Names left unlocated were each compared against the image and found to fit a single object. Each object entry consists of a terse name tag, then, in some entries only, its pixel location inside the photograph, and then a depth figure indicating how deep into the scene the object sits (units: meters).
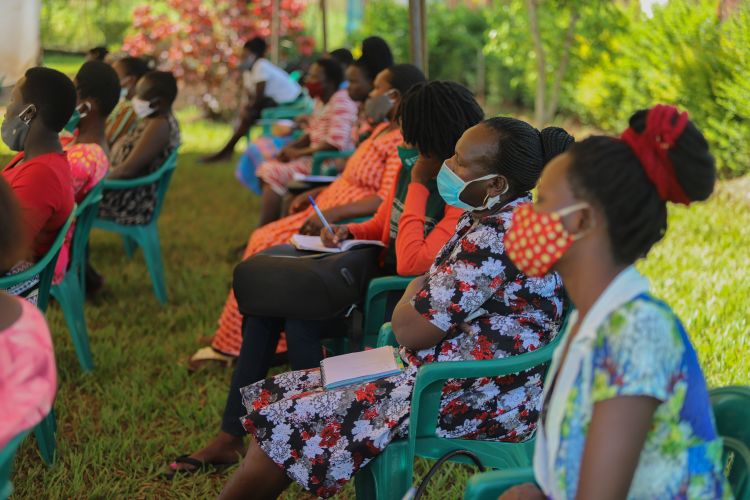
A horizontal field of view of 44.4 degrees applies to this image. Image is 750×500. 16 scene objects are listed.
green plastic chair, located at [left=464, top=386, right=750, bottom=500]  1.72
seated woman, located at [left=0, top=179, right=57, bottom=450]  1.56
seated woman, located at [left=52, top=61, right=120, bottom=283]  3.94
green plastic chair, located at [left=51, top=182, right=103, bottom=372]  3.99
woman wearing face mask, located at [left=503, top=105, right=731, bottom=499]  1.50
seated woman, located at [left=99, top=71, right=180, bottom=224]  5.17
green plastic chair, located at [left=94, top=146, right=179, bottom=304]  5.11
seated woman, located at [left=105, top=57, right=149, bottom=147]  5.70
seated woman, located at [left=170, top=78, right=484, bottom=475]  3.02
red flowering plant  13.30
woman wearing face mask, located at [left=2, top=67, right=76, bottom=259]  3.26
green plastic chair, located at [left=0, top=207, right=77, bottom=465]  3.14
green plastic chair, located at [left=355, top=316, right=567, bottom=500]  2.29
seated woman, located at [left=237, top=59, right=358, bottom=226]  6.01
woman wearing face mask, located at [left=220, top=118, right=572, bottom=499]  2.34
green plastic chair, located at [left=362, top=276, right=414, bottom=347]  3.09
